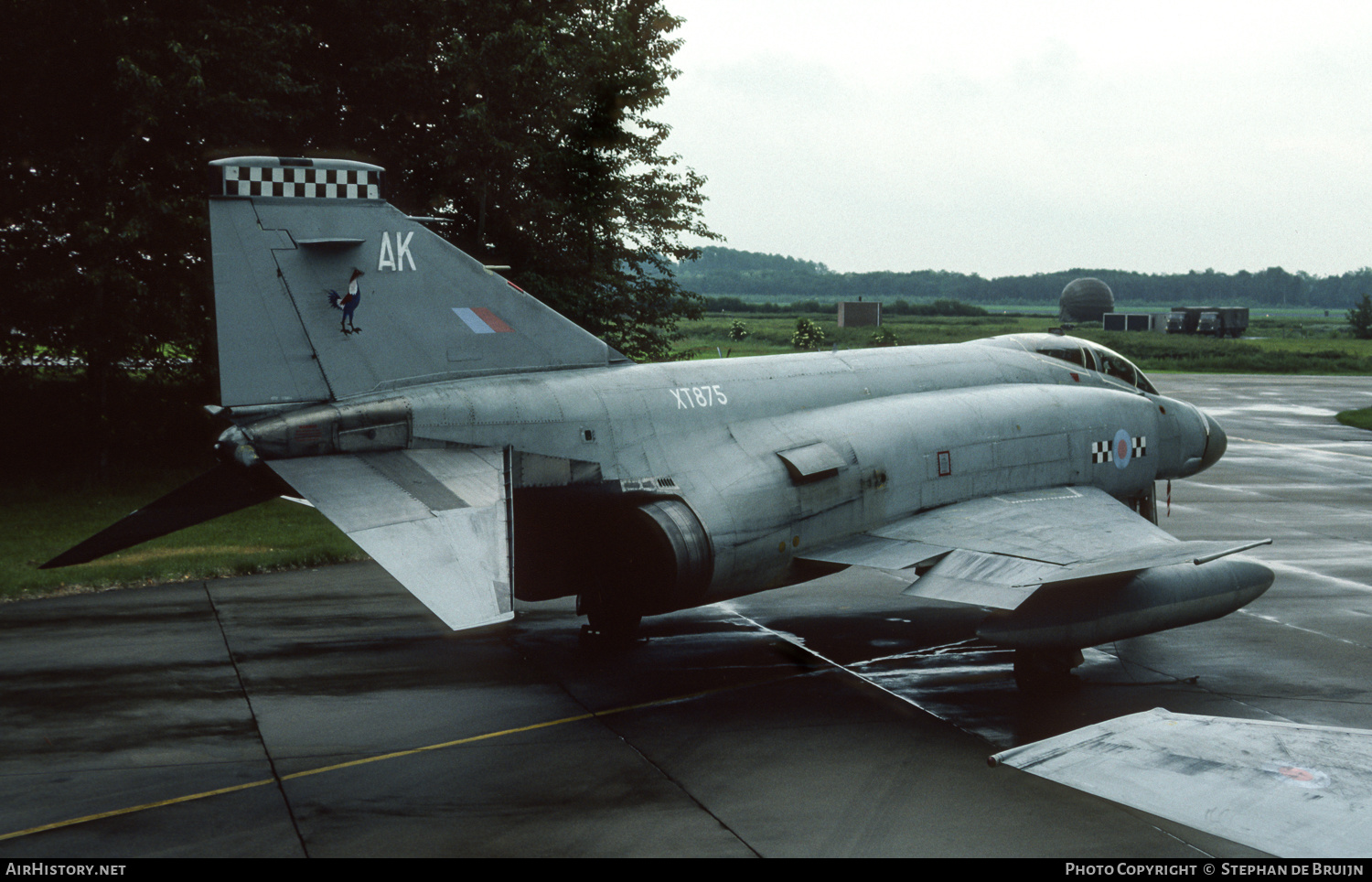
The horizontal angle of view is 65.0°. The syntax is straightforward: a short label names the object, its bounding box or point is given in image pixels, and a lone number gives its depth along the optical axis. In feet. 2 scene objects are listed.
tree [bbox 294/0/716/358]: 89.10
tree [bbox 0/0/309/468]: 74.43
